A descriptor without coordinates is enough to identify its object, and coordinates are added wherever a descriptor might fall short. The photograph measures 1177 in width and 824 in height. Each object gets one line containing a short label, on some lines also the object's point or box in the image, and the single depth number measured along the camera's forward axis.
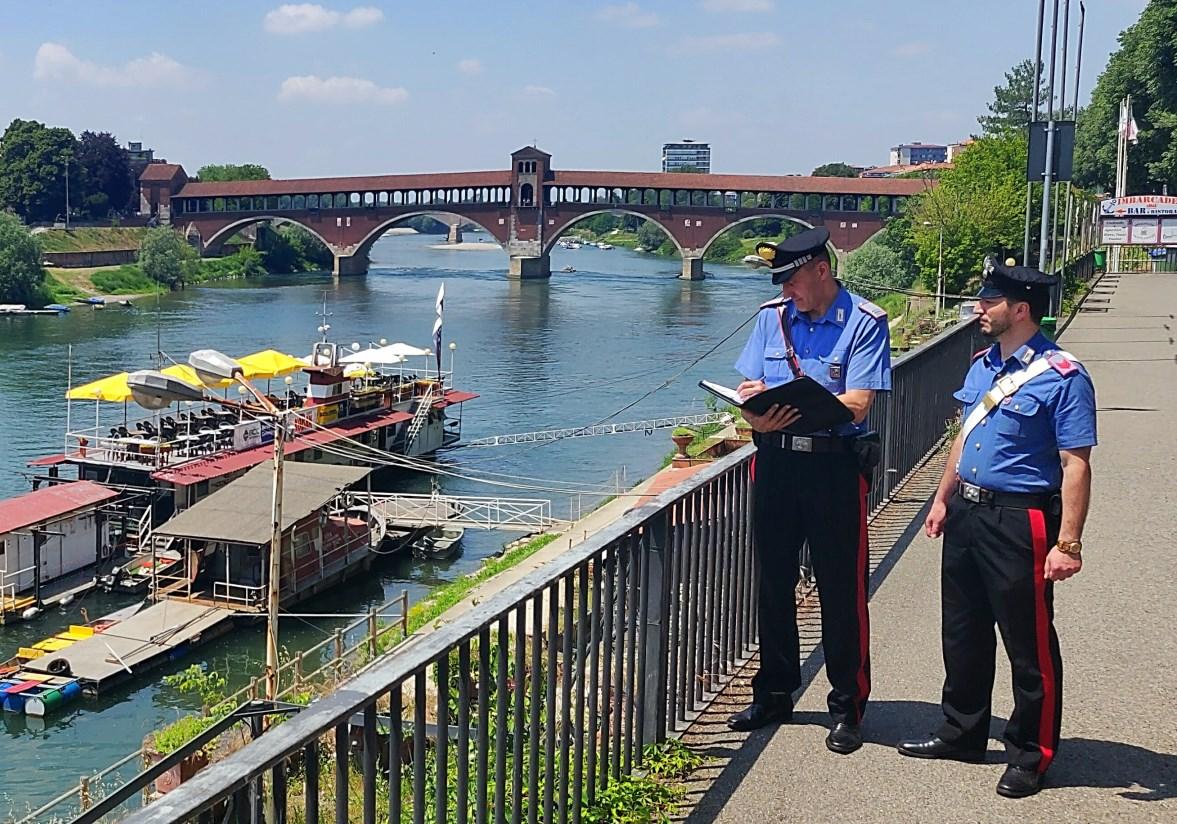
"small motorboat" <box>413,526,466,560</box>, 26.72
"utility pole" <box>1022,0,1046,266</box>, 19.43
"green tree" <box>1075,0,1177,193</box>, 45.97
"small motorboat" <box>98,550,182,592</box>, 25.20
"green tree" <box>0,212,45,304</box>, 65.94
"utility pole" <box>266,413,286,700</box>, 16.70
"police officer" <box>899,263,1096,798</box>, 3.84
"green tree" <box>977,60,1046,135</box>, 87.19
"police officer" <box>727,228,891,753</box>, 4.06
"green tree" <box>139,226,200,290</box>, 79.44
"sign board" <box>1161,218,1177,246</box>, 37.28
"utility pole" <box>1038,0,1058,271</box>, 16.92
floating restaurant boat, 29.19
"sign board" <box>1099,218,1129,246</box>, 37.41
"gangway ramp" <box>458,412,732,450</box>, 34.34
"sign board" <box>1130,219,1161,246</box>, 37.41
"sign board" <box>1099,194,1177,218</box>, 36.81
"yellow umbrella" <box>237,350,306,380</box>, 34.69
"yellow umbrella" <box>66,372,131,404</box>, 30.48
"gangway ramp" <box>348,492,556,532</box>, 27.36
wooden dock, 19.42
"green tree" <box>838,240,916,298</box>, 56.69
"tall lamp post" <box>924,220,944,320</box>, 38.59
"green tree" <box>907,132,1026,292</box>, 37.96
